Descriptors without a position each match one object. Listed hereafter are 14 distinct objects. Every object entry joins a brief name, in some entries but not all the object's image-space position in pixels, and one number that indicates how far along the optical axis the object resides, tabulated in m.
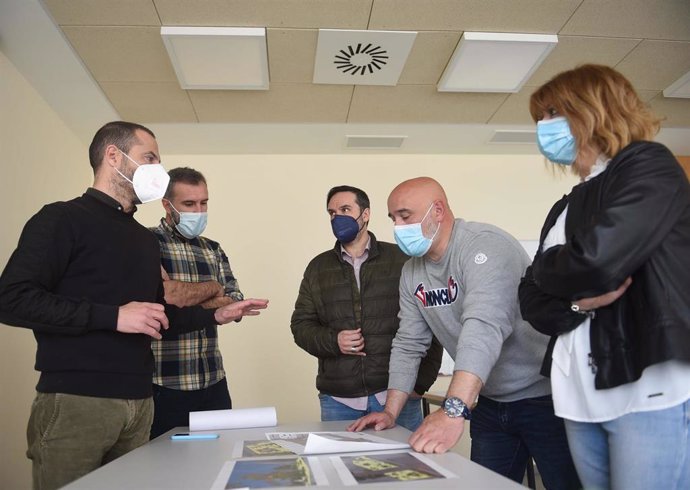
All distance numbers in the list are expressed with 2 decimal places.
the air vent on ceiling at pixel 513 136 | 4.53
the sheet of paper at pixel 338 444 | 1.24
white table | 0.95
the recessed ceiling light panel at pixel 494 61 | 3.16
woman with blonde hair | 0.98
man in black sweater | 1.45
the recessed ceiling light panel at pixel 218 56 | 3.05
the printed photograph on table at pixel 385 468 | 0.98
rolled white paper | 1.72
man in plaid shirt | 2.31
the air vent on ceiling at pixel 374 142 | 4.59
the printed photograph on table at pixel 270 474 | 0.97
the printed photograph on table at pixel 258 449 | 1.26
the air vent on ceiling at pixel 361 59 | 3.24
